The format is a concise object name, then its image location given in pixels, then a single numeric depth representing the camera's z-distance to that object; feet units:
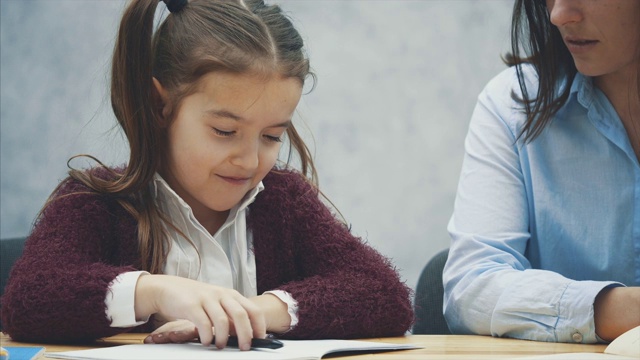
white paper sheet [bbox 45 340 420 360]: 4.36
